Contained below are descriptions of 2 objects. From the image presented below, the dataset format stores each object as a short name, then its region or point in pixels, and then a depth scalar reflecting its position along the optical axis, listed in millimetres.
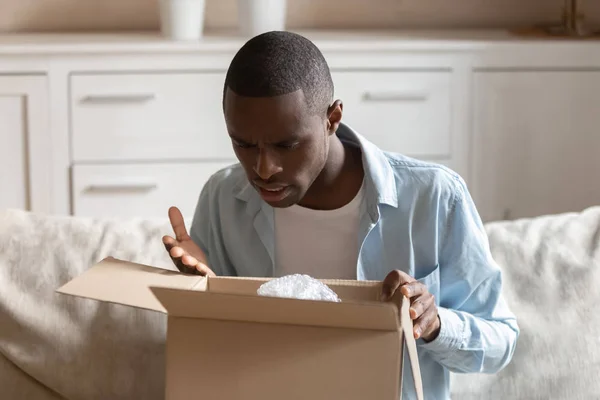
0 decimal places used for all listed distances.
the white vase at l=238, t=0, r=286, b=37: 5696
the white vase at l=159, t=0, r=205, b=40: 5695
